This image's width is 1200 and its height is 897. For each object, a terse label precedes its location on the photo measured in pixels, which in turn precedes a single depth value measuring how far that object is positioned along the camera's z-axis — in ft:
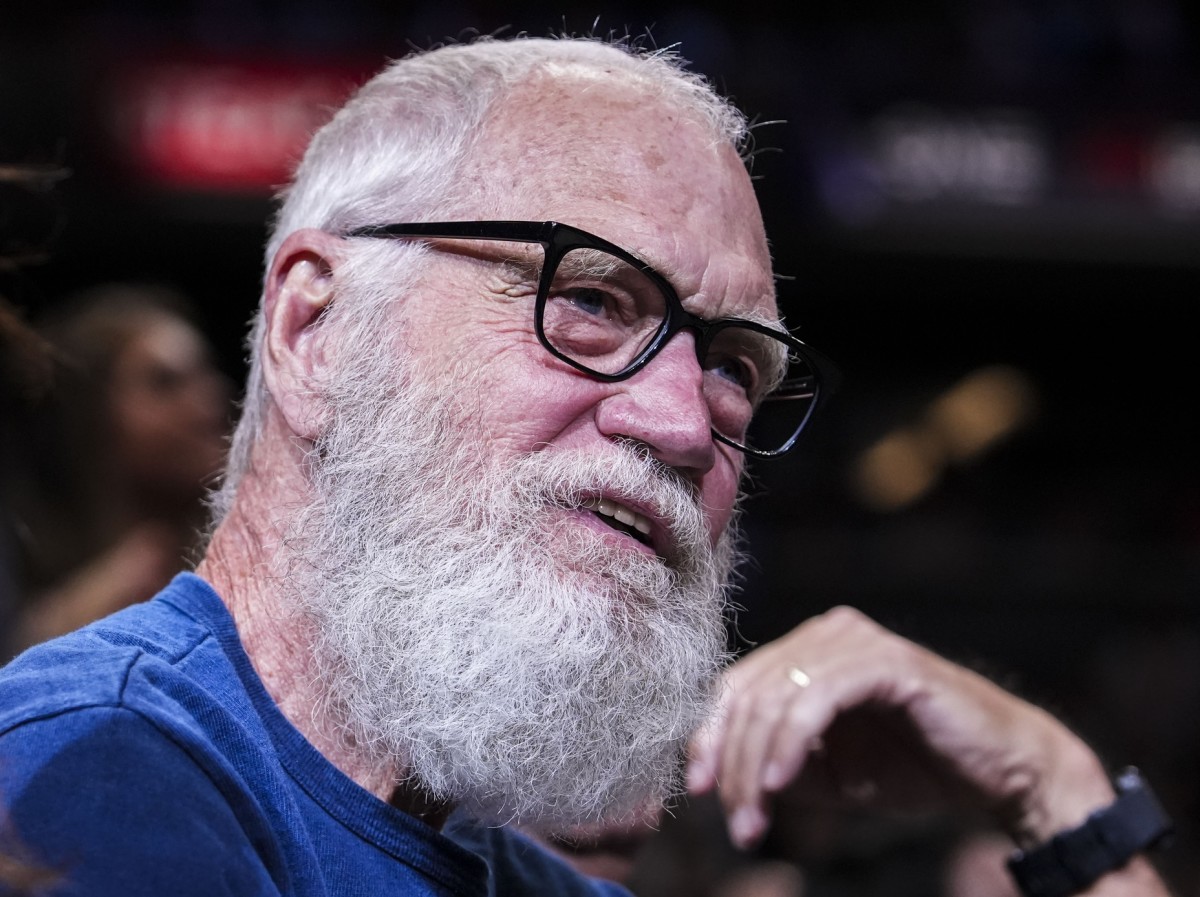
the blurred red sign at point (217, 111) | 21.25
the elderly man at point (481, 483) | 4.36
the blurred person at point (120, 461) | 9.98
